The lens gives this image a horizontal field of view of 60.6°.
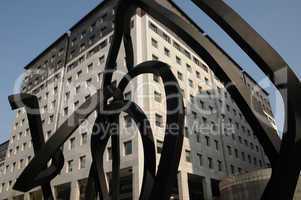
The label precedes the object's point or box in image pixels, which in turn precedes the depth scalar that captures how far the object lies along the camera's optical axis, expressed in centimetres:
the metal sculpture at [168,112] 425
